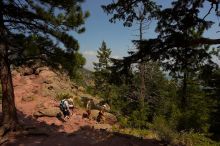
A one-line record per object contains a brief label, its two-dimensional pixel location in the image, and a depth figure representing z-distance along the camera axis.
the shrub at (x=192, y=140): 8.62
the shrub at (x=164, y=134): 7.85
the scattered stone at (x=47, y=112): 10.28
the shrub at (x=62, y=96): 12.77
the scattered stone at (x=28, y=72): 16.13
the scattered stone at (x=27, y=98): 12.27
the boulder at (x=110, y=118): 11.45
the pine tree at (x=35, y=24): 6.56
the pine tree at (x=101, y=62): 23.85
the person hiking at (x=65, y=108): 10.14
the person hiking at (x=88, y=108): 10.94
